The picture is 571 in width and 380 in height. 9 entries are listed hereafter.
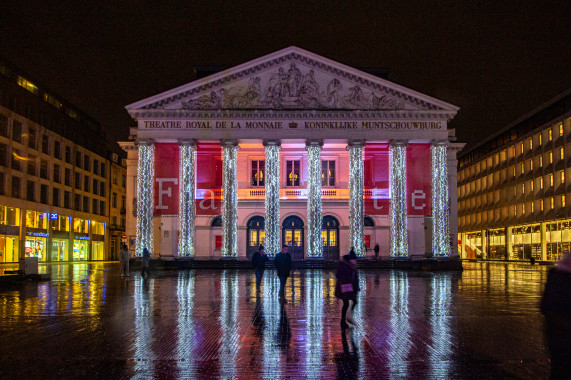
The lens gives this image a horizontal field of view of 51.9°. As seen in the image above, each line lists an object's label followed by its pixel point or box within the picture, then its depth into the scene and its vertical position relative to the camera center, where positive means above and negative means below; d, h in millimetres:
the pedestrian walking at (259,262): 22250 -980
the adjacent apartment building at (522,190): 54906 +5372
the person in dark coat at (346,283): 12289 -964
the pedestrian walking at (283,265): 18219 -876
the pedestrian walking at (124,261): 30406 -1260
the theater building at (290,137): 44188 +7589
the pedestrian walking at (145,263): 31123 -1396
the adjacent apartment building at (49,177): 51781 +6287
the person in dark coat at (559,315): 5789 -775
